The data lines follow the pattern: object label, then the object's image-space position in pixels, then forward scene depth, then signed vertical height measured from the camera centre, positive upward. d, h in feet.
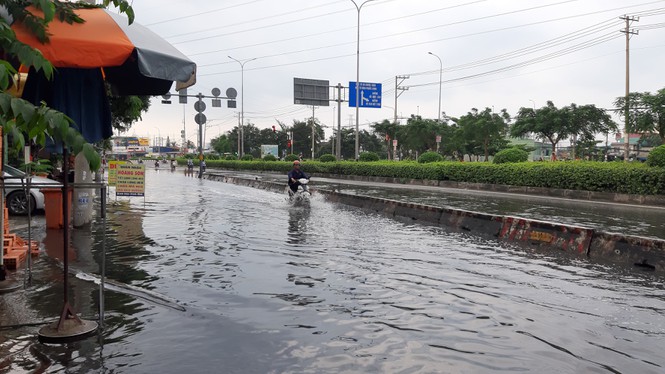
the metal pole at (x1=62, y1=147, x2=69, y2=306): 13.99 -1.23
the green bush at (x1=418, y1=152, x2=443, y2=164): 134.10 +1.94
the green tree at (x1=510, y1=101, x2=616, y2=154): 139.95 +11.87
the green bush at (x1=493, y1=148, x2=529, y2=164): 105.60 +1.92
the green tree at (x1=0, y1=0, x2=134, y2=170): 9.55 +0.90
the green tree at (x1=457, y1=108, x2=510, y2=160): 159.94 +12.14
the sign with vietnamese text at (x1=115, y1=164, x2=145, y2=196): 52.90 -1.96
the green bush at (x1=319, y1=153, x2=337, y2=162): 187.83 +1.99
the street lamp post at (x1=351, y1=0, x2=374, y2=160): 140.15 +23.95
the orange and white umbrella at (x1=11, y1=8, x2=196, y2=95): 14.96 +3.37
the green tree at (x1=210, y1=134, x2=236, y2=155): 433.48 +15.04
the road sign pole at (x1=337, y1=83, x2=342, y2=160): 147.43 +17.09
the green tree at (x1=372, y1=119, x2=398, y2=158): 231.91 +15.78
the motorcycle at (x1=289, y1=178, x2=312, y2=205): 59.62 -3.58
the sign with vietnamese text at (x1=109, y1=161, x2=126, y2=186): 54.30 -1.06
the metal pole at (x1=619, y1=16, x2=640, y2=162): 107.55 +23.21
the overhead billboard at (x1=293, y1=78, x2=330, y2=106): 150.30 +20.35
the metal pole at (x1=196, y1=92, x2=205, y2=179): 123.84 +6.62
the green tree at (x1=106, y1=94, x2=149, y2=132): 43.96 +4.56
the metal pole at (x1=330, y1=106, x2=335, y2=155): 331.14 +12.43
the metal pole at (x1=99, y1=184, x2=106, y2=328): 15.27 -3.32
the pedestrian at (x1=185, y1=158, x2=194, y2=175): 168.29 -1.92
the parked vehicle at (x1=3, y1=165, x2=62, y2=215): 43.88 -3.38
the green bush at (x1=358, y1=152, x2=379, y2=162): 162.40 +2.16
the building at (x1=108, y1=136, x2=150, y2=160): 433.07 +14.39
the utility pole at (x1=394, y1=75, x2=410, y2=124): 223.67 +32.25
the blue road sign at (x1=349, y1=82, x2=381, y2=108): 141.18 +18.77
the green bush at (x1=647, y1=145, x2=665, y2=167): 71.87 +1.40
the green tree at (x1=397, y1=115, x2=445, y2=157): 206.80 +12.85
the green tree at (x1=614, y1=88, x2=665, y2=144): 101.30 +10.76
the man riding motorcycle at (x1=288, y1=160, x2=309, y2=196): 59.93 -1.54
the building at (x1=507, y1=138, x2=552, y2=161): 313.12 +11.44
